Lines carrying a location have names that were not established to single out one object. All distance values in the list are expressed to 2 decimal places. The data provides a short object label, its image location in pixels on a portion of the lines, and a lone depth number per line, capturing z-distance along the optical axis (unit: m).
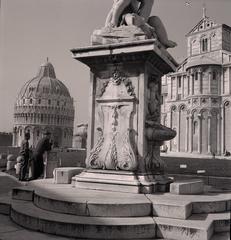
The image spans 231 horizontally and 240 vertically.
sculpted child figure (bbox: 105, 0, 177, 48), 7.52
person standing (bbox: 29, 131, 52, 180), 10.05
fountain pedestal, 6.79
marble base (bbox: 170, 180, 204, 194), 6.30
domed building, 139.75
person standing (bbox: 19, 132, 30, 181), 10.80
